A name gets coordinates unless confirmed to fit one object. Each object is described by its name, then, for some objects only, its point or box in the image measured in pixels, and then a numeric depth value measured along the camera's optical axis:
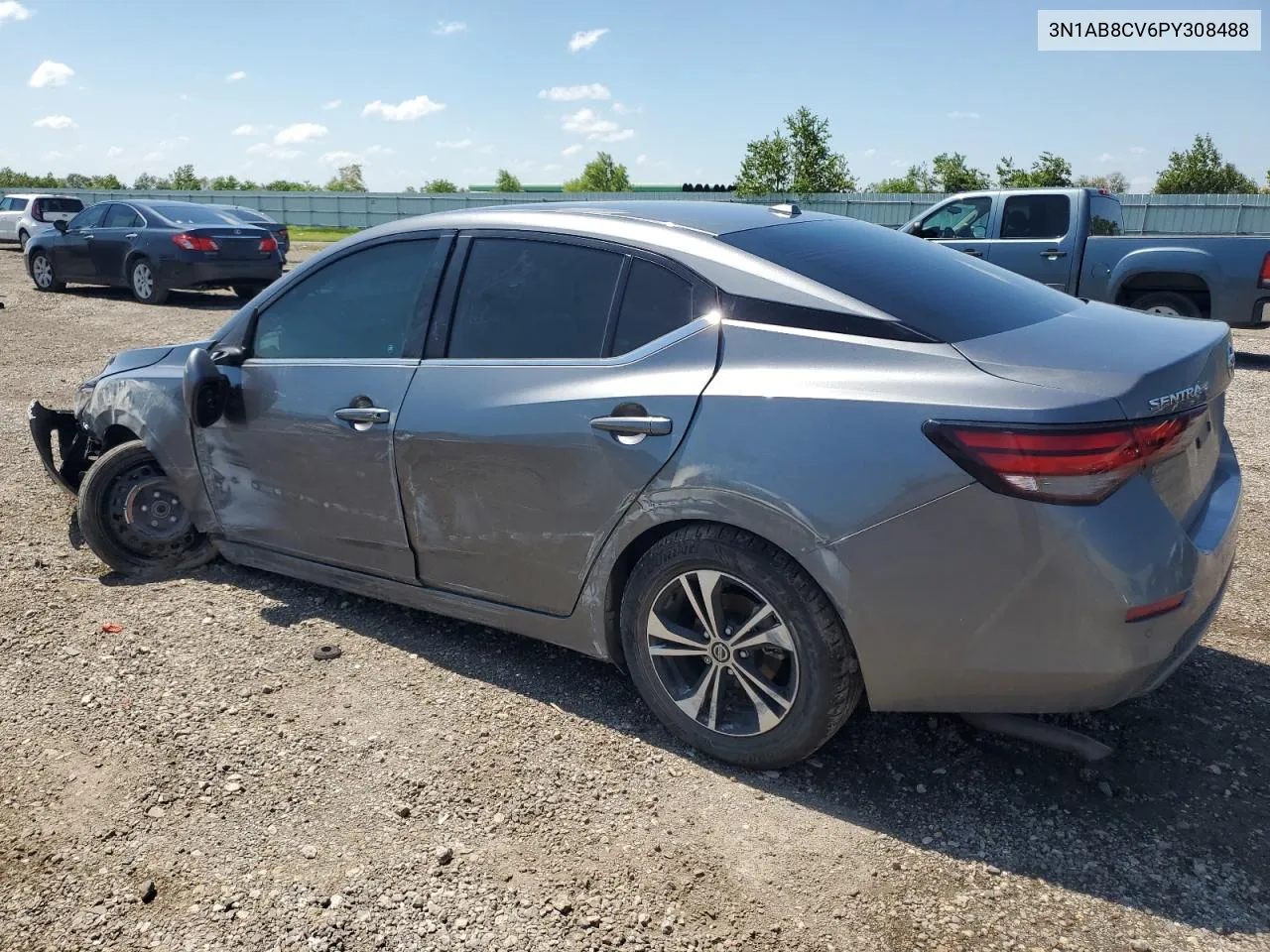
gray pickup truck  9.96
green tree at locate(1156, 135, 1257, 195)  49.09
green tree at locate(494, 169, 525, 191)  87.38
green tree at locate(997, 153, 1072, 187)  40.09
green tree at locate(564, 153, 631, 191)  94.44
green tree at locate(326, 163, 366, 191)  104.65
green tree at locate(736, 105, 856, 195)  44.88
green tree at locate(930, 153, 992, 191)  43.79
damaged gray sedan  2.53
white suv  24.17
